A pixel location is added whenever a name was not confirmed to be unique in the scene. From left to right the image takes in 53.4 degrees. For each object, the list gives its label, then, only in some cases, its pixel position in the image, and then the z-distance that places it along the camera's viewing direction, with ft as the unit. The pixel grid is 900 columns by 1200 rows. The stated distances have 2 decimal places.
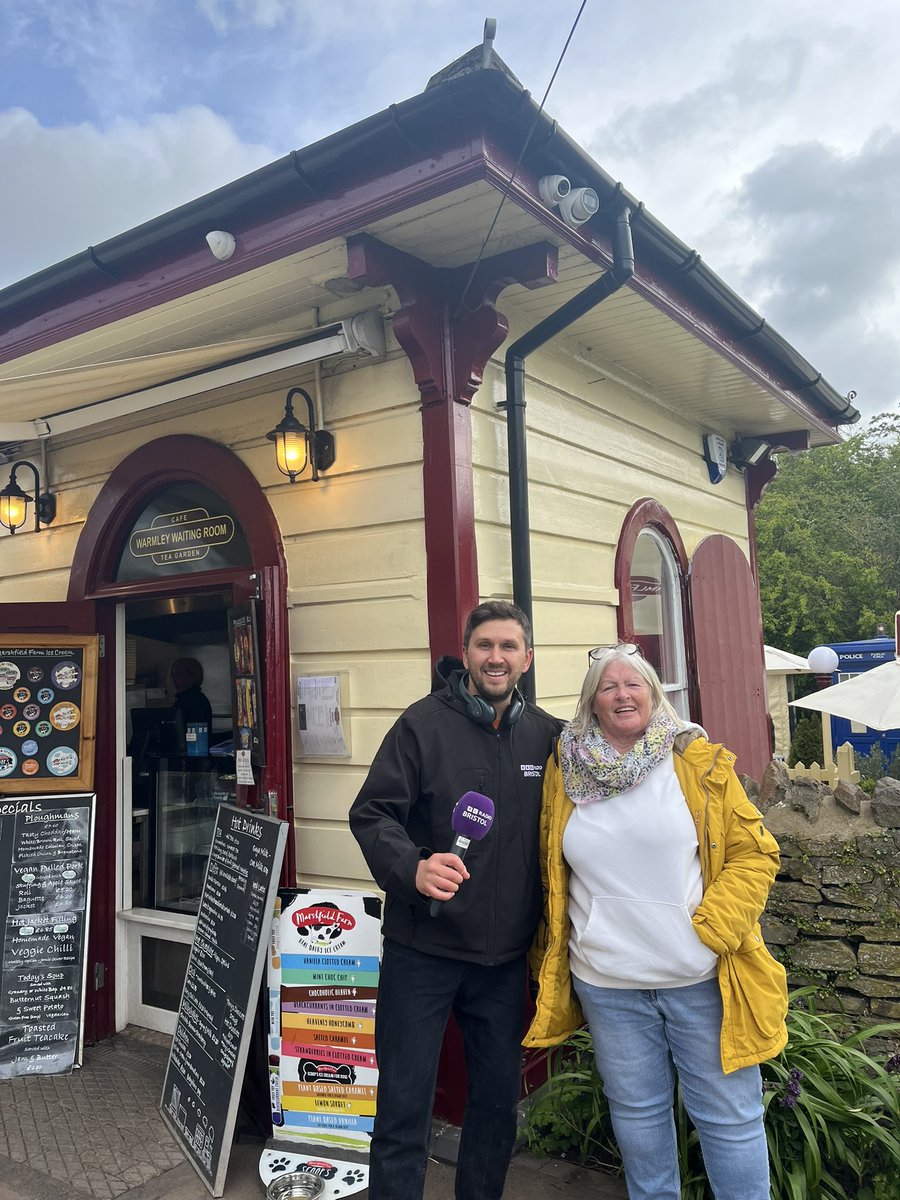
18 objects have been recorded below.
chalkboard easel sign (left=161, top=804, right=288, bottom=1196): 10.53
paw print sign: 9.96
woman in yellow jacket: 7.36
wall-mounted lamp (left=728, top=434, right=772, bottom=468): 21.54
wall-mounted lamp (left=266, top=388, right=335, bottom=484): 12.53
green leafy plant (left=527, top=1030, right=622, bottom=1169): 10.29
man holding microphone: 8.13
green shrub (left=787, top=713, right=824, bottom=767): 49.55
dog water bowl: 9.93
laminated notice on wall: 12.31
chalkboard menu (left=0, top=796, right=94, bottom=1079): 13.71
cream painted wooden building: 10.44
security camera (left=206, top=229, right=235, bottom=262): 10.64
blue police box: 50.60
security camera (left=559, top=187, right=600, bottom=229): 10.21
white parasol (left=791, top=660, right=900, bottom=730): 27.37
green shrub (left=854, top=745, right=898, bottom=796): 31.12
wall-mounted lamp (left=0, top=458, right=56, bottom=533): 16.62
